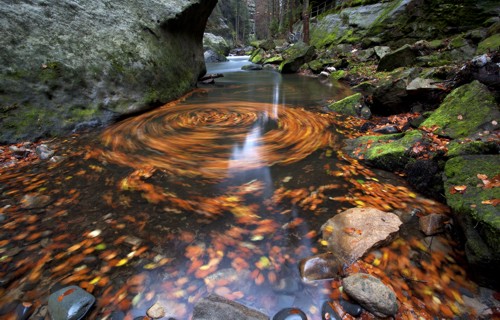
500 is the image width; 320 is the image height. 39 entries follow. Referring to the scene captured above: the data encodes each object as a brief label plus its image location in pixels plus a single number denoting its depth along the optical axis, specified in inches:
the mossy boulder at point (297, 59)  663.1
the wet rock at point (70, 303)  67.9
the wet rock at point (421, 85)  211.9
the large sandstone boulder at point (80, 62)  181.0
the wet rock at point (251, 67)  799.2
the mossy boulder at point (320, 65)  591.0
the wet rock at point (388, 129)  199.0
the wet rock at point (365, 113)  251.6
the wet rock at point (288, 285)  80.9
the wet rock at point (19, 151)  158.1
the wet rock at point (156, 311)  72.0
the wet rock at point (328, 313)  72.9
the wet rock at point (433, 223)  101.3
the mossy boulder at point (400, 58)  371.9
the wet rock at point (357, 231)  92.6
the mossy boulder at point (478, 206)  76.8
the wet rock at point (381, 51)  499.7
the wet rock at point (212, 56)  1178.6
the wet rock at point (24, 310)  69.5
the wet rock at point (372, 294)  70.4
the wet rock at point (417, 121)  187.2
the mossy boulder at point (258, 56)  1005.0
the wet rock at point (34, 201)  114.1
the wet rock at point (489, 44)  248.0
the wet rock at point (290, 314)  73.0
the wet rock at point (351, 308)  72.2
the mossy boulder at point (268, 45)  1128.2
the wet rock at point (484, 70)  158.9
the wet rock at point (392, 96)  230.7
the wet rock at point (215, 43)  1355.9
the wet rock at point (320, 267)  84.6
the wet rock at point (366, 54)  523.8
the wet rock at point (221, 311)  70.0
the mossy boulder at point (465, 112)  144.3
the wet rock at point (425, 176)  124.1
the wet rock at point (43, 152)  158.4
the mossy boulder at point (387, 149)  147.9
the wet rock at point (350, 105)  264.2
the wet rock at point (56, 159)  156.0
